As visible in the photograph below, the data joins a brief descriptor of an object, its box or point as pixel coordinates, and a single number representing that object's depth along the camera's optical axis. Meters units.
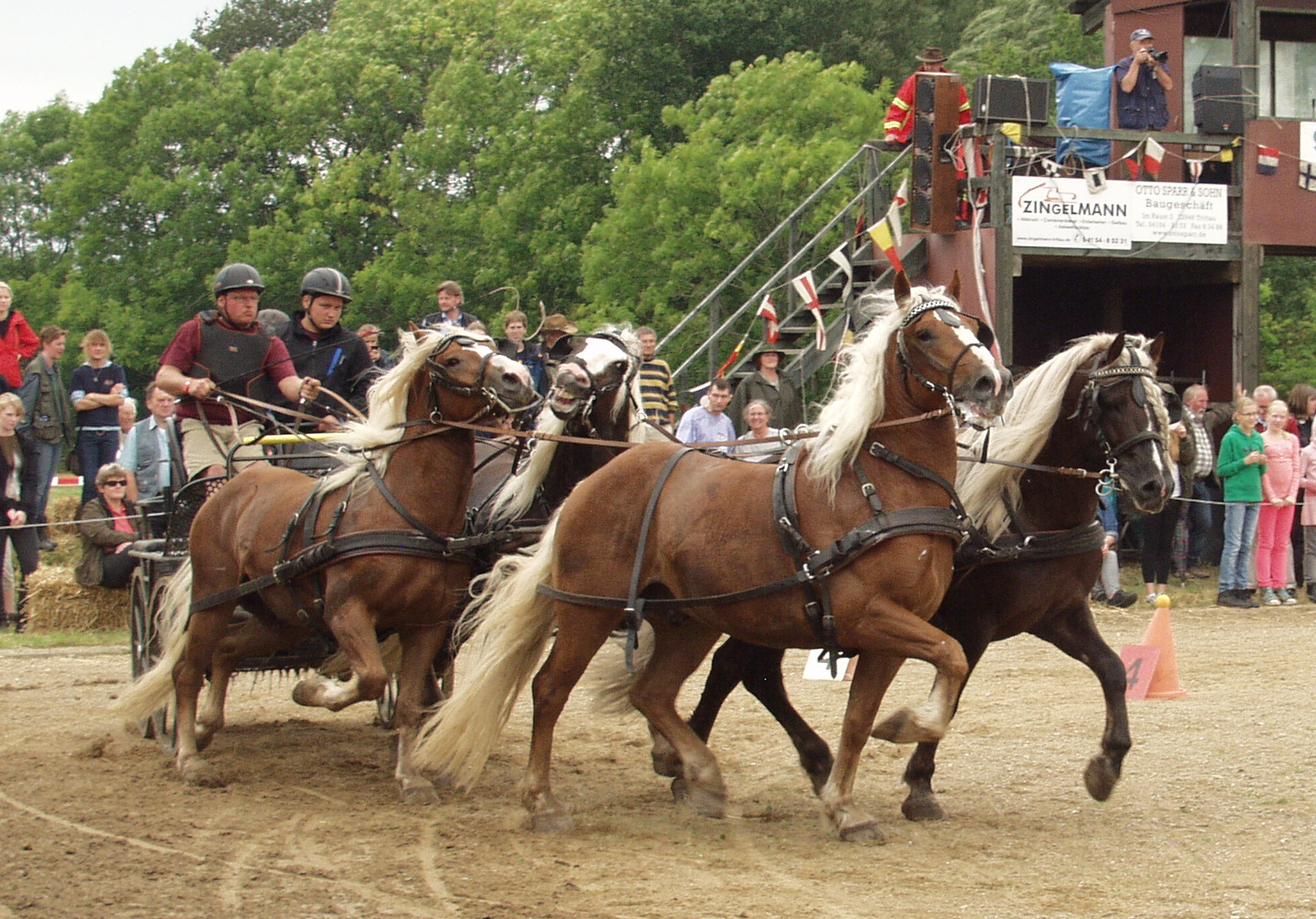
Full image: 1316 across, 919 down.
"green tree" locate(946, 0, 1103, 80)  33.84
